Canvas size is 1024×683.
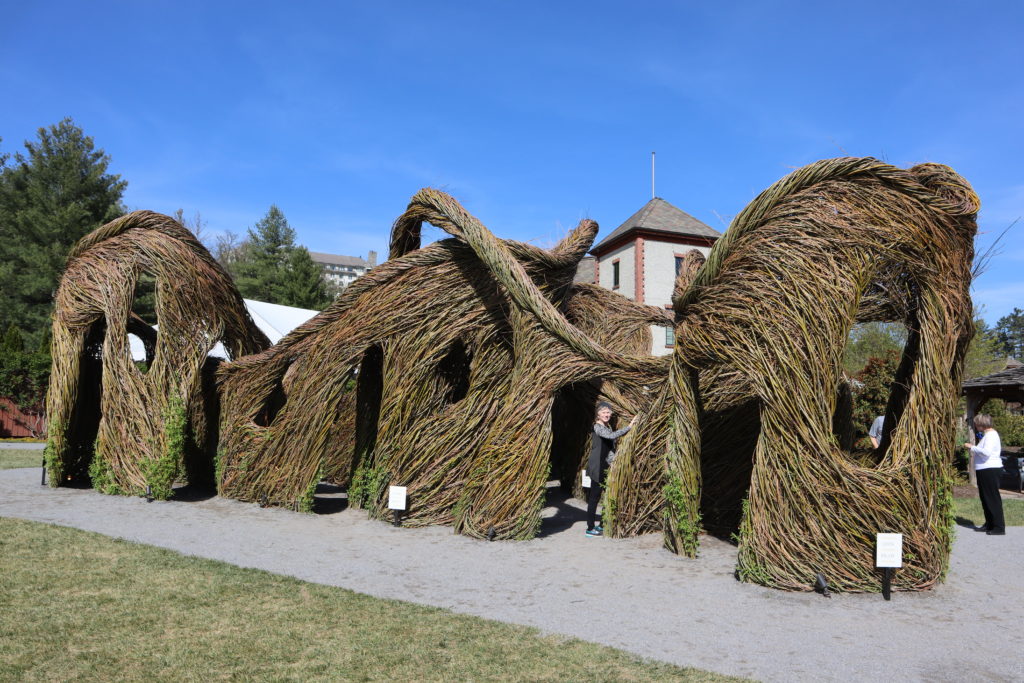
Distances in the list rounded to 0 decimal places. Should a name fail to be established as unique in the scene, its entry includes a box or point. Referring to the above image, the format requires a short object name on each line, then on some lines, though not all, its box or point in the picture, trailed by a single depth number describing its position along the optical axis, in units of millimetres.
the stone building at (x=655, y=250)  26219
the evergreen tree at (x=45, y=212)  28703
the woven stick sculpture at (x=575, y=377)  5754
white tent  23312
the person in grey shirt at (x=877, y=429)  10275
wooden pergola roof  16125
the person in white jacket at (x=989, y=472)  8742
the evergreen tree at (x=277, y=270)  39469
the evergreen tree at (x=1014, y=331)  88875
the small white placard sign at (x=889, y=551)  5477
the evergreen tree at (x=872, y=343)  29511
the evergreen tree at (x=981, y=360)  28281
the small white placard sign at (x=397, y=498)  8062
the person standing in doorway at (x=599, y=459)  8030
